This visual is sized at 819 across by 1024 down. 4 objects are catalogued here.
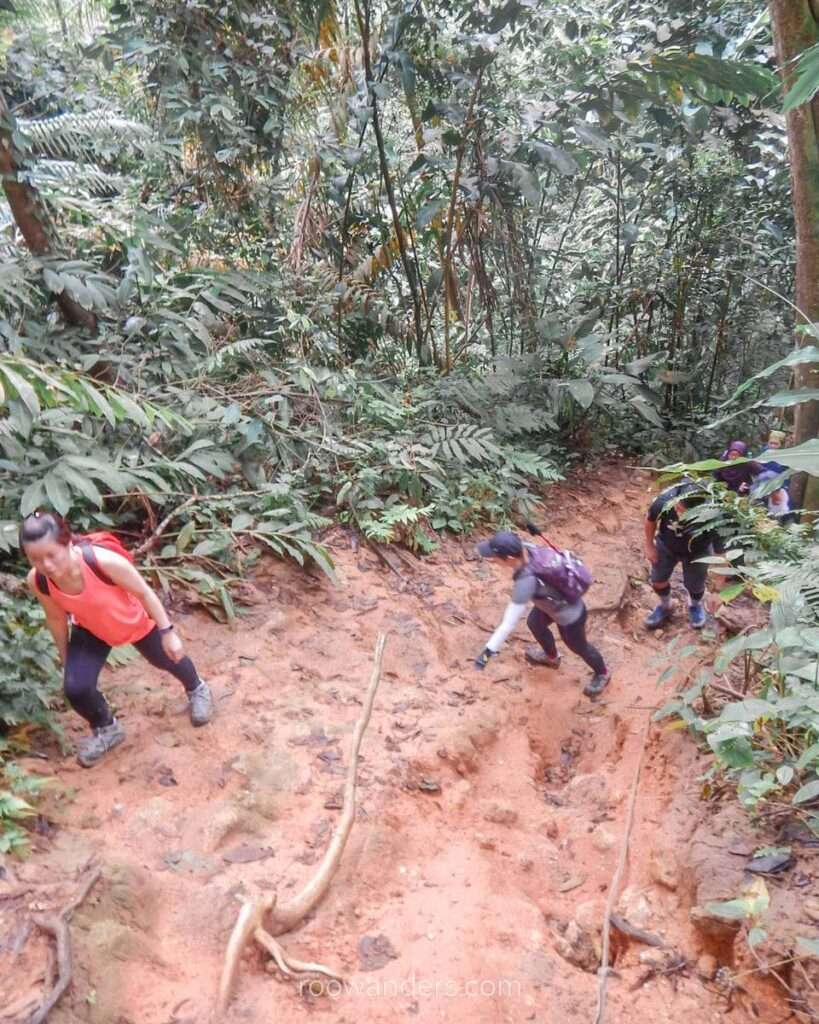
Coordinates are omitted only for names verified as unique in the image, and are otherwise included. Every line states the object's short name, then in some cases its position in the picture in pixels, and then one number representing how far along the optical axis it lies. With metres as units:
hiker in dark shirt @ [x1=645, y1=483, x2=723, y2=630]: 4.58
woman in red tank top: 2.80
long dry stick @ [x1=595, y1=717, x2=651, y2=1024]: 2.38
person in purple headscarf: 4.90
